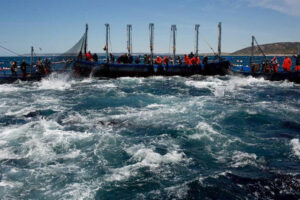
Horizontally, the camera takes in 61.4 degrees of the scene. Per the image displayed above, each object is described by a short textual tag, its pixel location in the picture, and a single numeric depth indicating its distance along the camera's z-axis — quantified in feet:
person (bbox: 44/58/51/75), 92.34
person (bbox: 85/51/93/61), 106.87
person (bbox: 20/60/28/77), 87.41
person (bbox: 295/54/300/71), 90.78
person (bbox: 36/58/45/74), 92.13
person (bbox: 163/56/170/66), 109.62
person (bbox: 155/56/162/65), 113.70
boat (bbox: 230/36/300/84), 90.84
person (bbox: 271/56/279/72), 95.53
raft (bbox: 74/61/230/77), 106.73
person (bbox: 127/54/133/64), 116.16
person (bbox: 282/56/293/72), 91.46
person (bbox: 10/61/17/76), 89.07
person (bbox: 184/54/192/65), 113.41
